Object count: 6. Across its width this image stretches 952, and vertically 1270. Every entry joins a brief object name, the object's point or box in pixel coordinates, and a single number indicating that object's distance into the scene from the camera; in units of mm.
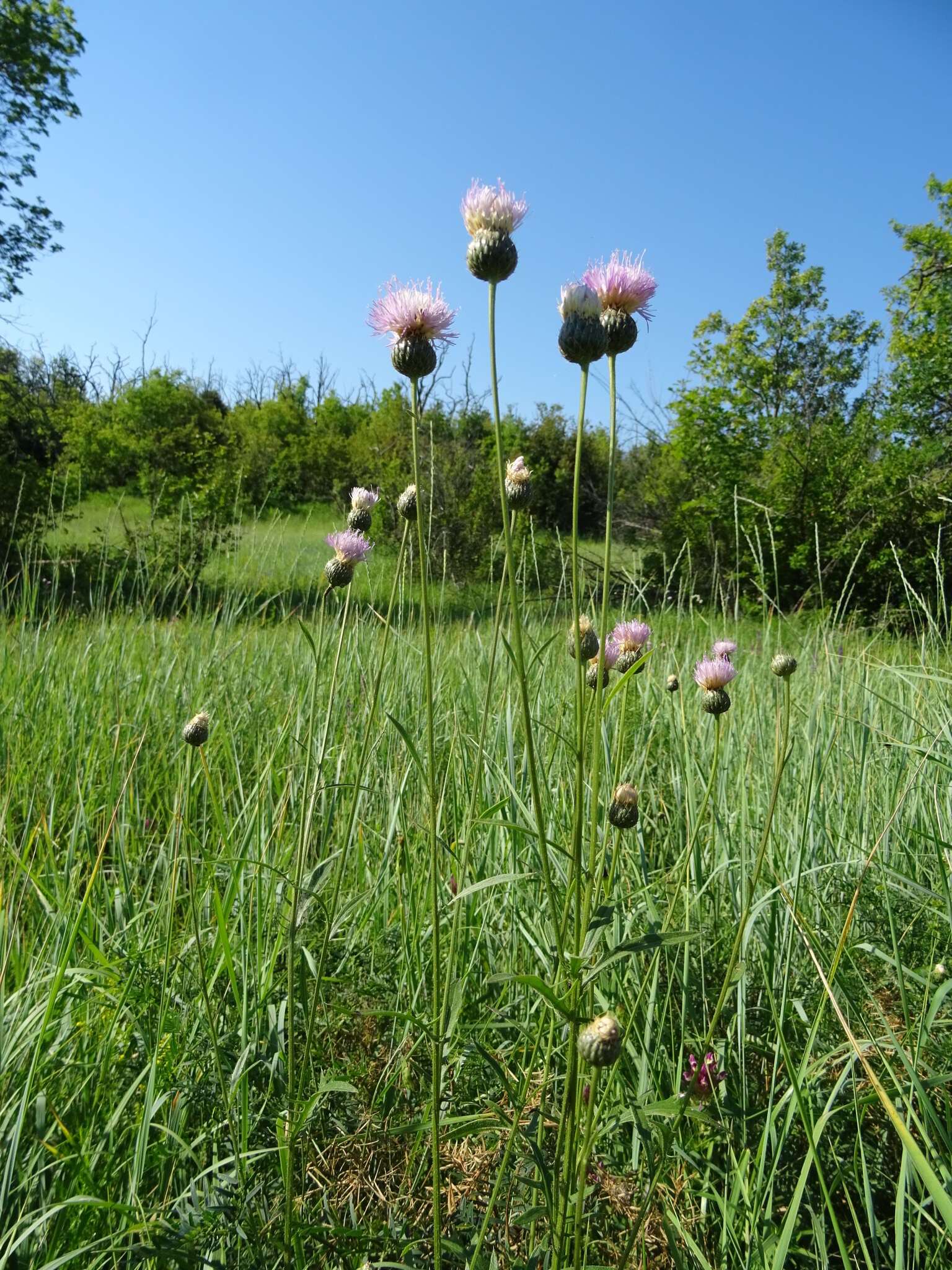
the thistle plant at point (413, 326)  431
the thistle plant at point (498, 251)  341
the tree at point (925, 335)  7916
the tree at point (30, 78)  9237
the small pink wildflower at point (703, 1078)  403
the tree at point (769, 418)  7922
